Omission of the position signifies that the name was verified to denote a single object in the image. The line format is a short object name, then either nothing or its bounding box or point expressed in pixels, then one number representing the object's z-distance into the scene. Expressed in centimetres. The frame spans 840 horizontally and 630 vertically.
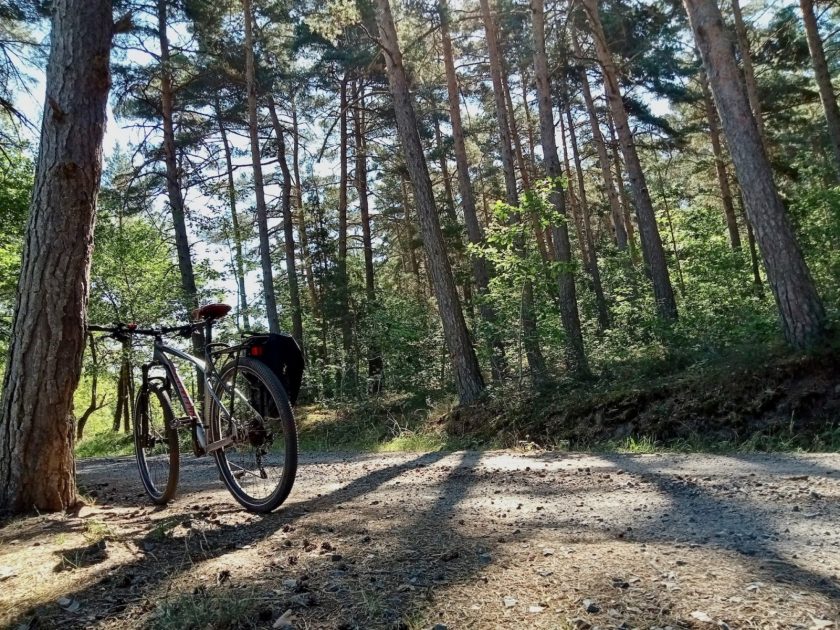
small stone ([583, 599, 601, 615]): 169
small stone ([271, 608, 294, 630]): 175
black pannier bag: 329
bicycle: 315
